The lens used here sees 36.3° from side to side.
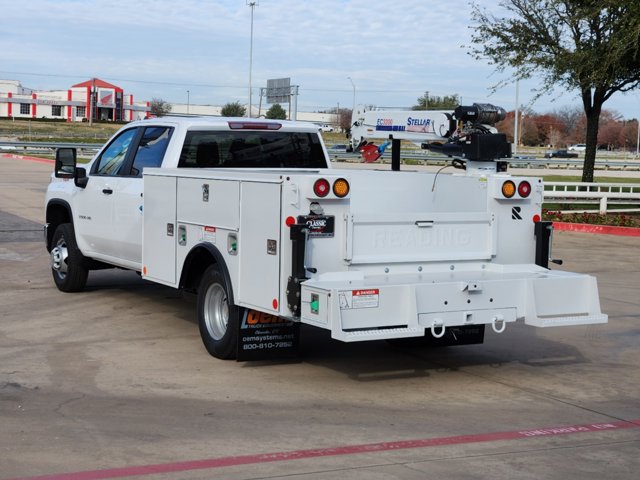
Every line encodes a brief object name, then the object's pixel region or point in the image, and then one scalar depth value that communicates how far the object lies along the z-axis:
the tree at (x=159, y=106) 75.44
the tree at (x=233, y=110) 44.75
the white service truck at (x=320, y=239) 7.58
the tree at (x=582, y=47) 21.62
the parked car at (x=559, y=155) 91.66
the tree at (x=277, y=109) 52.81
